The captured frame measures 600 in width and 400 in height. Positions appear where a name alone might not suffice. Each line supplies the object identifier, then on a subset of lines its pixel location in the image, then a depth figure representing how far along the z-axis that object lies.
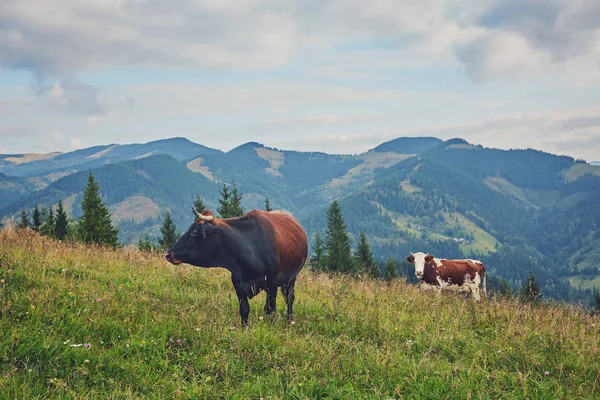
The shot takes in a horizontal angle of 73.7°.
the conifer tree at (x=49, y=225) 45.16
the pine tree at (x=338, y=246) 58.16
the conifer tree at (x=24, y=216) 48.94
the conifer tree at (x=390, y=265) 50.33
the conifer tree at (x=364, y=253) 52.80
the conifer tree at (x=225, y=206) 51.60
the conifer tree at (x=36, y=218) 49.69
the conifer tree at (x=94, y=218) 44.44
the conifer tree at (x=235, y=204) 51.49
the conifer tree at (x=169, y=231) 58.25
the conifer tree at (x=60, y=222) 49.12
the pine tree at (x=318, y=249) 54.62
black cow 7.71
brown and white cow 17.03
